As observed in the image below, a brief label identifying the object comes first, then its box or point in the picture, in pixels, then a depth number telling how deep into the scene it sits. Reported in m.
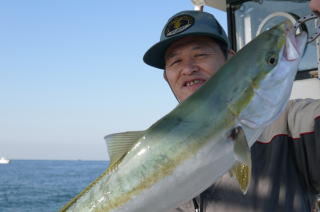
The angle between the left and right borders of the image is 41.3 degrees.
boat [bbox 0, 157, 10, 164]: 146.50
